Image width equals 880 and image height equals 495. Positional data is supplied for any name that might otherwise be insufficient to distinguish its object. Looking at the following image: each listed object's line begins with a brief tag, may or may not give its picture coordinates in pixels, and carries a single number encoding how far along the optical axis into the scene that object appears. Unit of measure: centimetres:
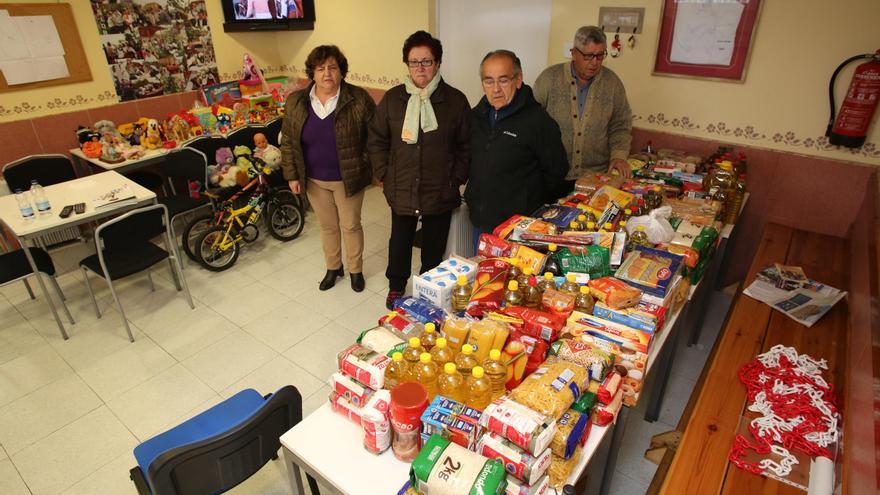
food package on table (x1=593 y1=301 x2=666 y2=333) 177
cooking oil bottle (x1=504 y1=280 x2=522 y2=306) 187
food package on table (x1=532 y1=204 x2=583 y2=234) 243
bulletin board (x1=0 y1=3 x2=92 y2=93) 385
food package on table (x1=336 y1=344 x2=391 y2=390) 151
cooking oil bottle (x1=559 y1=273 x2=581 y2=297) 193
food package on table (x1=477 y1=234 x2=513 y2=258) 216
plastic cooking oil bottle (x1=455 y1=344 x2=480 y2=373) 148
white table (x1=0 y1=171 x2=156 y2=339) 283
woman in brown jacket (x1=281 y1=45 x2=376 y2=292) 297
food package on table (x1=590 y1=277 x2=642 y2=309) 185
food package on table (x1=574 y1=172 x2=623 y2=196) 279
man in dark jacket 243
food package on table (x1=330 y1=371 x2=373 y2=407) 152
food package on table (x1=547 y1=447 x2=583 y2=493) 133
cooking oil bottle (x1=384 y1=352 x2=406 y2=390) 152
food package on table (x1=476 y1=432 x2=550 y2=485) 124
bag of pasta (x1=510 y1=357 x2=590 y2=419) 136
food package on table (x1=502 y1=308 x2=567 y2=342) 171
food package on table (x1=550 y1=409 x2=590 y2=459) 133
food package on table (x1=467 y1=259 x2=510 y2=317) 183
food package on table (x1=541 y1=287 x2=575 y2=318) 182
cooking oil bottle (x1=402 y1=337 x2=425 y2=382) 153
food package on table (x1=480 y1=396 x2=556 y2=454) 123
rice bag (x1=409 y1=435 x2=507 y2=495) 118
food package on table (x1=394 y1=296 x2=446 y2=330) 184
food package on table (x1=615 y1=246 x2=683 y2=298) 197
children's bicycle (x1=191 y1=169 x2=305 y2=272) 388
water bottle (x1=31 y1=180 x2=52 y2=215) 300
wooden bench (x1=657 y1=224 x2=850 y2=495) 168
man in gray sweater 296
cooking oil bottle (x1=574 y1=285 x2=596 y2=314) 187
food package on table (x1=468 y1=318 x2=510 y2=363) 157
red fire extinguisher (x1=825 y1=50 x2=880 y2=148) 270
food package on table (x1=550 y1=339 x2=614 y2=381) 155
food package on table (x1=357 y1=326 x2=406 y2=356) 166
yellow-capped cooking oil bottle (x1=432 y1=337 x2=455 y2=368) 153
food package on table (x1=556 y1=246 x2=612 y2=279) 204
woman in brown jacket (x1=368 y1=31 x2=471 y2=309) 269
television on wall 511
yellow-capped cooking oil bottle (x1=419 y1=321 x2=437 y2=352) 163
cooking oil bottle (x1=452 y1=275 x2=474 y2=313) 189
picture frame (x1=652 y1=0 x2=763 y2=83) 301
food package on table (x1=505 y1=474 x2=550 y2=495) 125
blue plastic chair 138
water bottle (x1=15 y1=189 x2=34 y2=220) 291
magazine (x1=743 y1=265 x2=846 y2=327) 246
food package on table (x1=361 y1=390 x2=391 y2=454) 139
